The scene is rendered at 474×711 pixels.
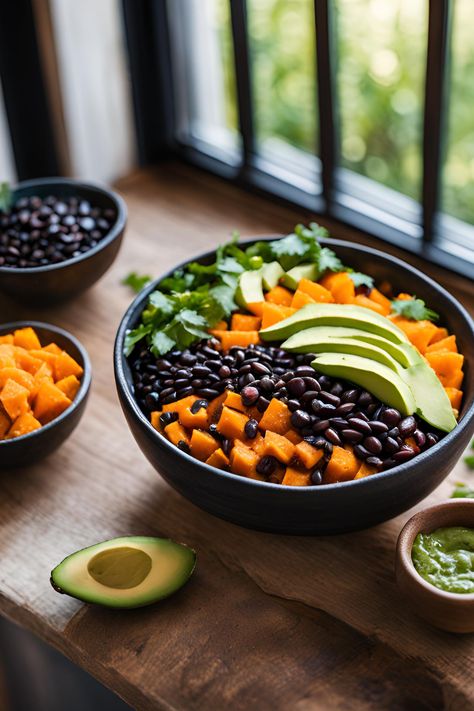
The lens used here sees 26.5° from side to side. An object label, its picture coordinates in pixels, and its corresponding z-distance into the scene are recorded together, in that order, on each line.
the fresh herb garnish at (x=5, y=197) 1.97
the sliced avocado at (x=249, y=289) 1.65
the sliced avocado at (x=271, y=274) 1.69
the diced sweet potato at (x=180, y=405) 1.48
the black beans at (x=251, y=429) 1.42
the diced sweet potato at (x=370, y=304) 1.62
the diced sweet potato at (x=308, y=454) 1.38
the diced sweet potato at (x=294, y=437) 1.43
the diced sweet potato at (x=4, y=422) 1.58
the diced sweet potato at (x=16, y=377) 1.59
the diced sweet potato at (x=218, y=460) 1.41
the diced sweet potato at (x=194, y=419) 1.46
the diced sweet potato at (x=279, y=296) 1.66
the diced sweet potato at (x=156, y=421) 1.49
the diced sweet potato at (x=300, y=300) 1.62
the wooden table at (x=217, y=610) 1.34
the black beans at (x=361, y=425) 1.40
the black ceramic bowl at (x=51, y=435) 1.56
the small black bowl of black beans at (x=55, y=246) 1.85
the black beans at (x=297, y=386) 1.45
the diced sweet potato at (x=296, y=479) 1.38
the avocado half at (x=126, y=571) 1.41
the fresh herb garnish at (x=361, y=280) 1.66
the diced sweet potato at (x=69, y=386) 1.64
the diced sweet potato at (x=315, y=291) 1.64
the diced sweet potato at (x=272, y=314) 1.61
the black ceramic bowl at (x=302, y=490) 1.34
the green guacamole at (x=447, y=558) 1.33
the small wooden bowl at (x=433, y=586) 1.30
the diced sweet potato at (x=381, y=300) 1.65
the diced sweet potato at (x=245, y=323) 1.62
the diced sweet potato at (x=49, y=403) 1.60
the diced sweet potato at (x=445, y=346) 1.57
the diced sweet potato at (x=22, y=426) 1.58
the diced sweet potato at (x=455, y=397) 1.49
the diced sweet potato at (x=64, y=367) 1.67
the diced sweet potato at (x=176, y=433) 1.45
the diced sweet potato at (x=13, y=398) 1.56
